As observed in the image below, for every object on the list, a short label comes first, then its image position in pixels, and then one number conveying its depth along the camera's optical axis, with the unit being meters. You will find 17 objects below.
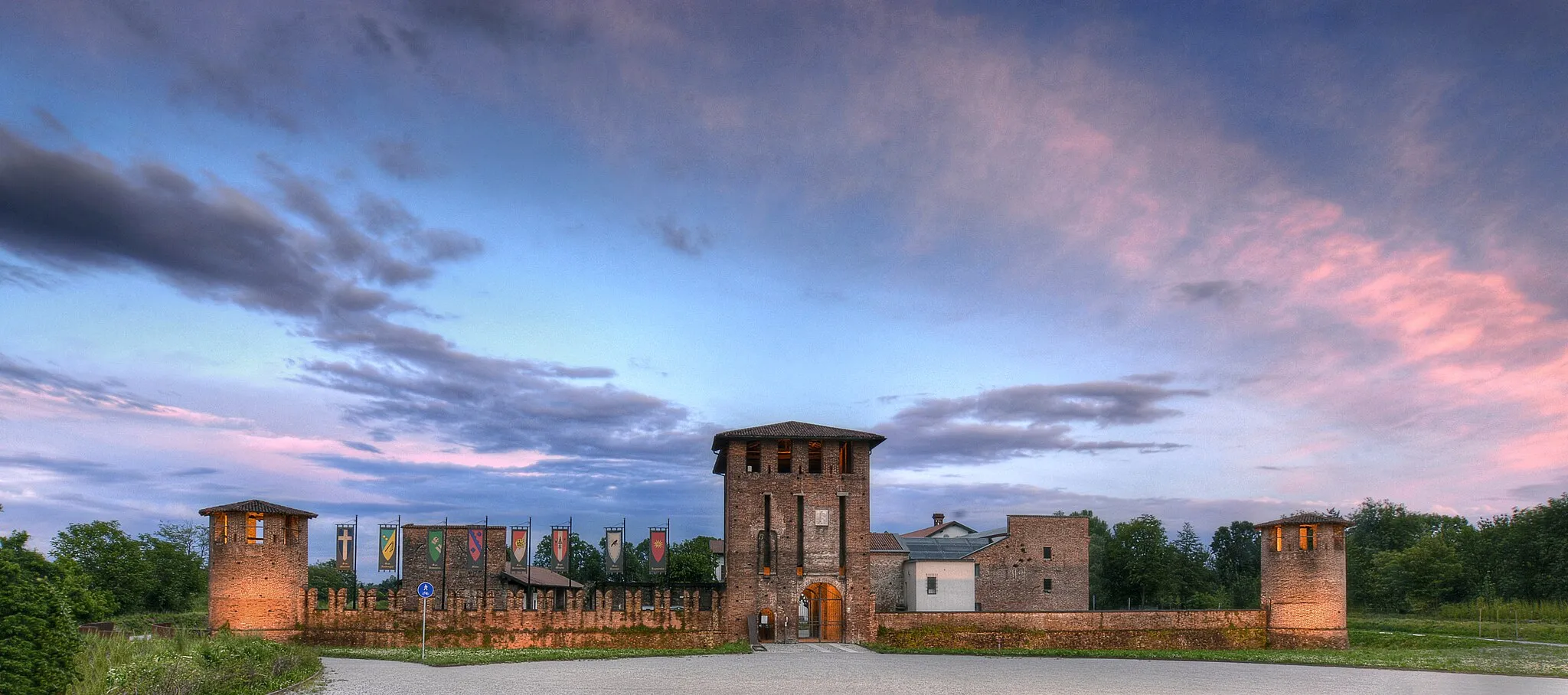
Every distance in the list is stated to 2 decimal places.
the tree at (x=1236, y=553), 111.88
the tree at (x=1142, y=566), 75.19
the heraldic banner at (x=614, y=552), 40.69
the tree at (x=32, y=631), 15.78
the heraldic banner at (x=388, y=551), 39.47
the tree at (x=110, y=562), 64.88
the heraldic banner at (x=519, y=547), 40.66
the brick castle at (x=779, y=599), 37.78
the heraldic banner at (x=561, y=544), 39.92
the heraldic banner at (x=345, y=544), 38.97
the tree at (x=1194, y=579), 76.69
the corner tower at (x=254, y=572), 36.91
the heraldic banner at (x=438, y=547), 40.66
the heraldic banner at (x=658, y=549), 41.41
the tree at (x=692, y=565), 83.12
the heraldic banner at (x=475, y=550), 40.97
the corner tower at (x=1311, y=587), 41.31
